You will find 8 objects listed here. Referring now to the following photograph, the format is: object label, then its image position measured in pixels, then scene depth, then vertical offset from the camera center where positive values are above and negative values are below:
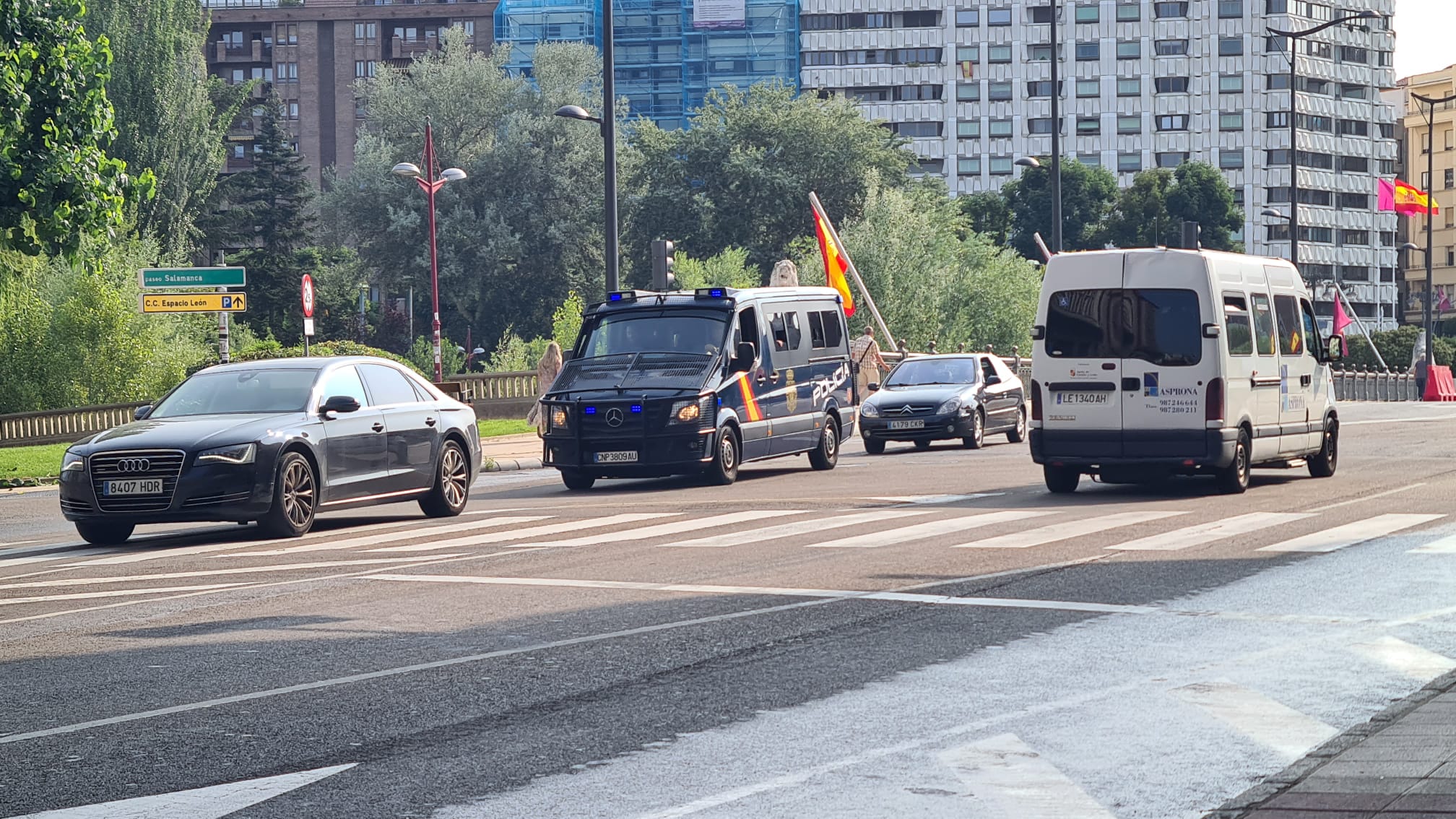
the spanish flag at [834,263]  42.50 +2.22
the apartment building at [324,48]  135.50 +23.44
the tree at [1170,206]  121.19 +9.73
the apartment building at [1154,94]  132.88 +19.13
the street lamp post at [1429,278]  73.38 +3.01
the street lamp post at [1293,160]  50.47 +5.64
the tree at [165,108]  64.19 +9.26
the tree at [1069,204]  119.81 +9.96
